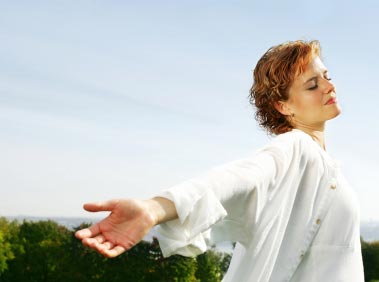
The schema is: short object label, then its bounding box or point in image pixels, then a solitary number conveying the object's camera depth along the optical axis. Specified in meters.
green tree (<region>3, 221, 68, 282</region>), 55.16
